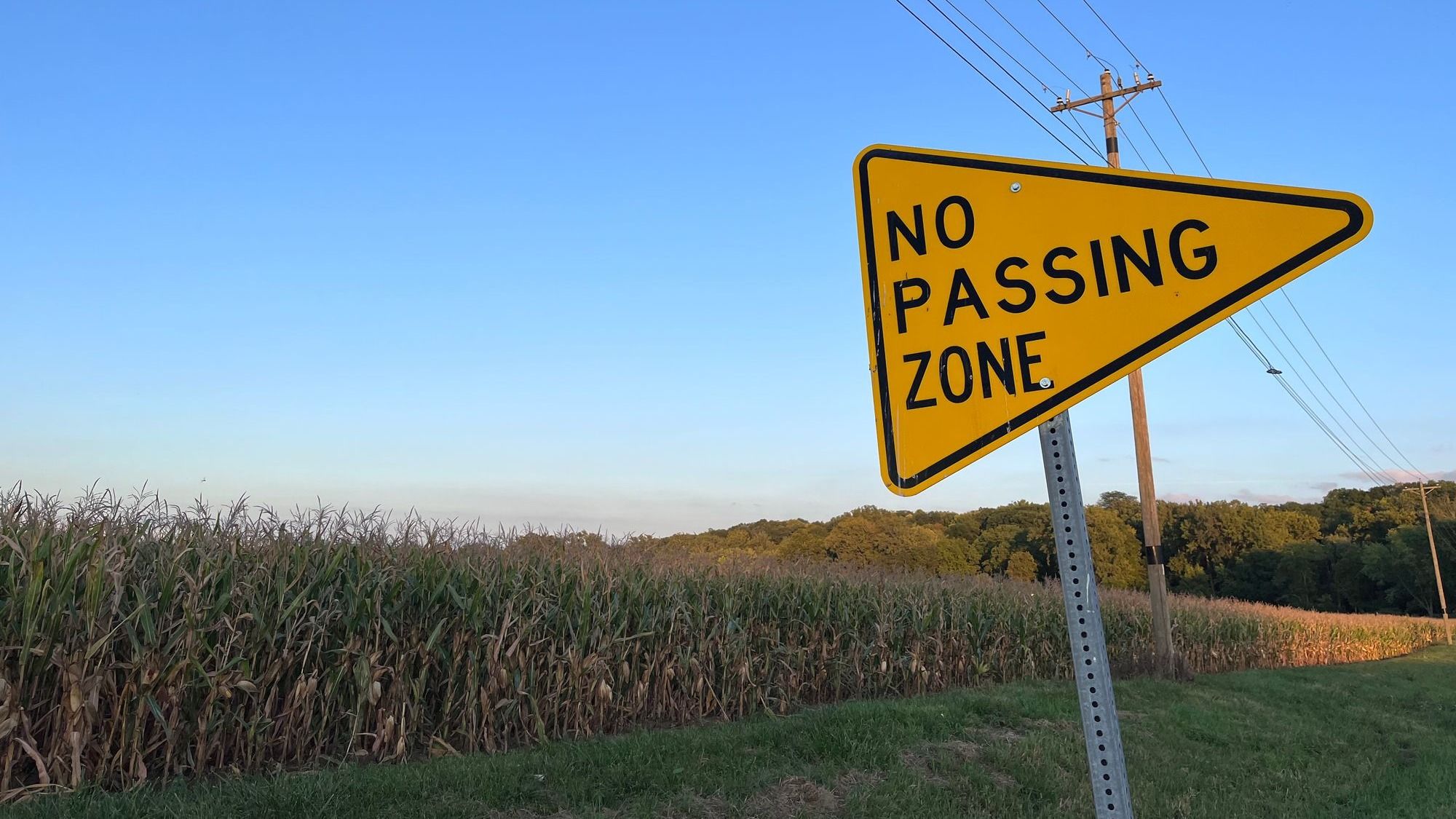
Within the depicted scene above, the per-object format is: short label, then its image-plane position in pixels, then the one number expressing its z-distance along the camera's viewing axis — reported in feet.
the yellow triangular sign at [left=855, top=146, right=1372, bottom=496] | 6.24
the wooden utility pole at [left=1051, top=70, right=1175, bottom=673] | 56.70
